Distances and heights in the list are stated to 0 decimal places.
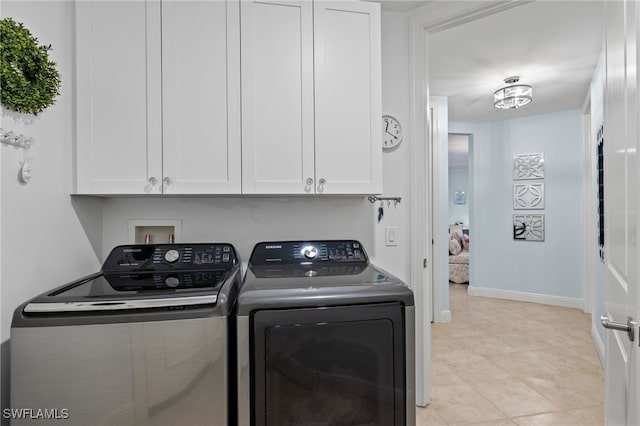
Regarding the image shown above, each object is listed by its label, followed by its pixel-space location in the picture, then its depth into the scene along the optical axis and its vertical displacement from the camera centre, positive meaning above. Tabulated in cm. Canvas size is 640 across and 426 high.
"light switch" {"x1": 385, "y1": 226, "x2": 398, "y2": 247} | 217 -14
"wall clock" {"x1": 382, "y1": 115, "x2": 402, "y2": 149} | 216 +47
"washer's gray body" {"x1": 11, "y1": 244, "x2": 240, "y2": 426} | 112 -45
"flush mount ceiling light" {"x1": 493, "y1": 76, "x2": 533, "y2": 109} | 350 +114
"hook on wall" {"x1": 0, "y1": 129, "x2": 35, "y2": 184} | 119 +24
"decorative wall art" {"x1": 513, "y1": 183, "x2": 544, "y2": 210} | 473 +21
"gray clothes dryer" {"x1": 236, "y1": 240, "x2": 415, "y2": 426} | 127 -42
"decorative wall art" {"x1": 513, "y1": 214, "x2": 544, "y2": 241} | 472 -20
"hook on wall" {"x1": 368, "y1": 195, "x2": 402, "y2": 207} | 213 +8
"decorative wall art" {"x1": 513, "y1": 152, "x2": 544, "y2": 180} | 471 +60
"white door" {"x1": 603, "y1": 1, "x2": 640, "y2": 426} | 96 +0
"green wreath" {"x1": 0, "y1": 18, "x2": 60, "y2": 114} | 117 +50
